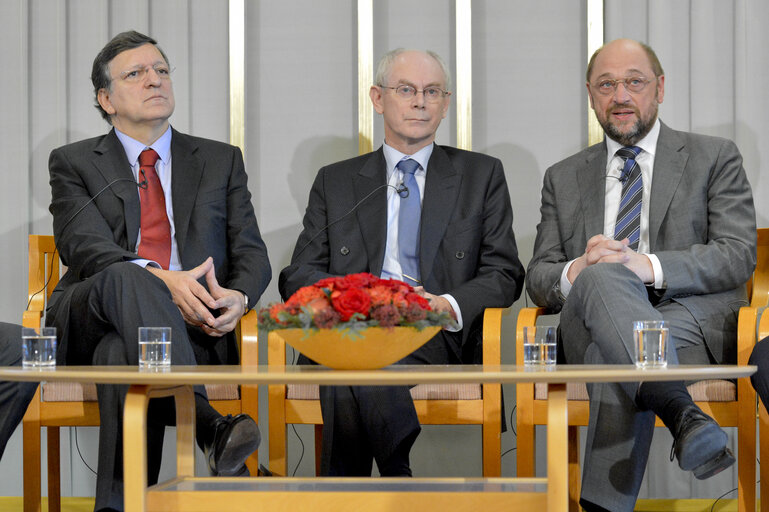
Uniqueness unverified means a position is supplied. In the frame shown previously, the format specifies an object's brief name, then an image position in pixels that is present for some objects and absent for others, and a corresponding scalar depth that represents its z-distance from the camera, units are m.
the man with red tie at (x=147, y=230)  4.57
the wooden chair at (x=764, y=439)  4.68
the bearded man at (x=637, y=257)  4.16
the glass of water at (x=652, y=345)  3.68
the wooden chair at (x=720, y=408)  4.69
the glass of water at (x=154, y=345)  3.86
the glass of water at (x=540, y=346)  3.88
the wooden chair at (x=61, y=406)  4.98
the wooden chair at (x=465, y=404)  4.90
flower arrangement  3.54
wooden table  3.28
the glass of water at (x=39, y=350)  3.86
